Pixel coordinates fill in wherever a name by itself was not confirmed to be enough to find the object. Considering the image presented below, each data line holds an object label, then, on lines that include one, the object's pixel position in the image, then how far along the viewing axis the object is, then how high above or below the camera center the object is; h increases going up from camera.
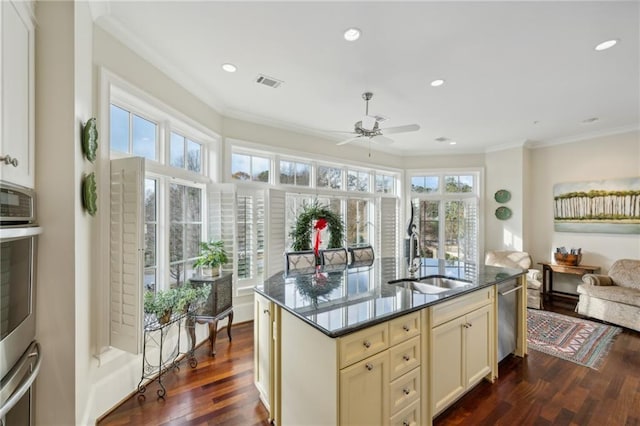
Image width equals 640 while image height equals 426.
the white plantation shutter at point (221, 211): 3.51 +0.03
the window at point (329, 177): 4.96 +0.66
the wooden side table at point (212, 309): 2.92 -1.03
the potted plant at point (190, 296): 2.43 -0.78
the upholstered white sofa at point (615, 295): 3.58 -1.13
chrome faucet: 2.77 -0.35
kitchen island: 1.50 -0.85
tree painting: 4.39 +0.10
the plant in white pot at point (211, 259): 3.08 -0.51
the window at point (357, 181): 5.43 +0.65
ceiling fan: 3.08 +0.96
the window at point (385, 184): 5.97 +0.64
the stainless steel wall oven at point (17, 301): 1.10 -0.39
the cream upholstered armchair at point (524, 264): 4.45 -0.94
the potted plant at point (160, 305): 2.30 -0.77
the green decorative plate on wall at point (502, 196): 5.46 +0.33
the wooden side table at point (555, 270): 4.56 -1.00
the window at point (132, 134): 2.38 +0.74
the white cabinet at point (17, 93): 1.15 +0.55
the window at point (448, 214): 5.93 -0.03
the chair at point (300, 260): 3.32 -0.58
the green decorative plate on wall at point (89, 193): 1.70 +0.13
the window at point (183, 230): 2.96 -0.19
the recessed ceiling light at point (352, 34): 2.15 +1.42
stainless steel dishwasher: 2.64 -1.04
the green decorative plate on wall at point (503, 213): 5.46 -0.01
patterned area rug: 2.98 -1.54
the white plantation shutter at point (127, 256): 2.06 -0.32
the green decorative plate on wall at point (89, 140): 1.67 +0.46
